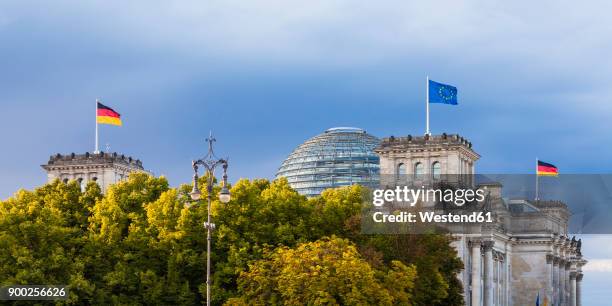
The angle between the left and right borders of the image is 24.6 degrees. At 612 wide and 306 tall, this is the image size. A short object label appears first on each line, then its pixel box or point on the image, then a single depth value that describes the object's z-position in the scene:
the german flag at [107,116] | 158.25
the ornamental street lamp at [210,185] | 71.62
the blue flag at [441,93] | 153.50
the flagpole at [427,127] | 164.00
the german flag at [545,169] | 181.75
